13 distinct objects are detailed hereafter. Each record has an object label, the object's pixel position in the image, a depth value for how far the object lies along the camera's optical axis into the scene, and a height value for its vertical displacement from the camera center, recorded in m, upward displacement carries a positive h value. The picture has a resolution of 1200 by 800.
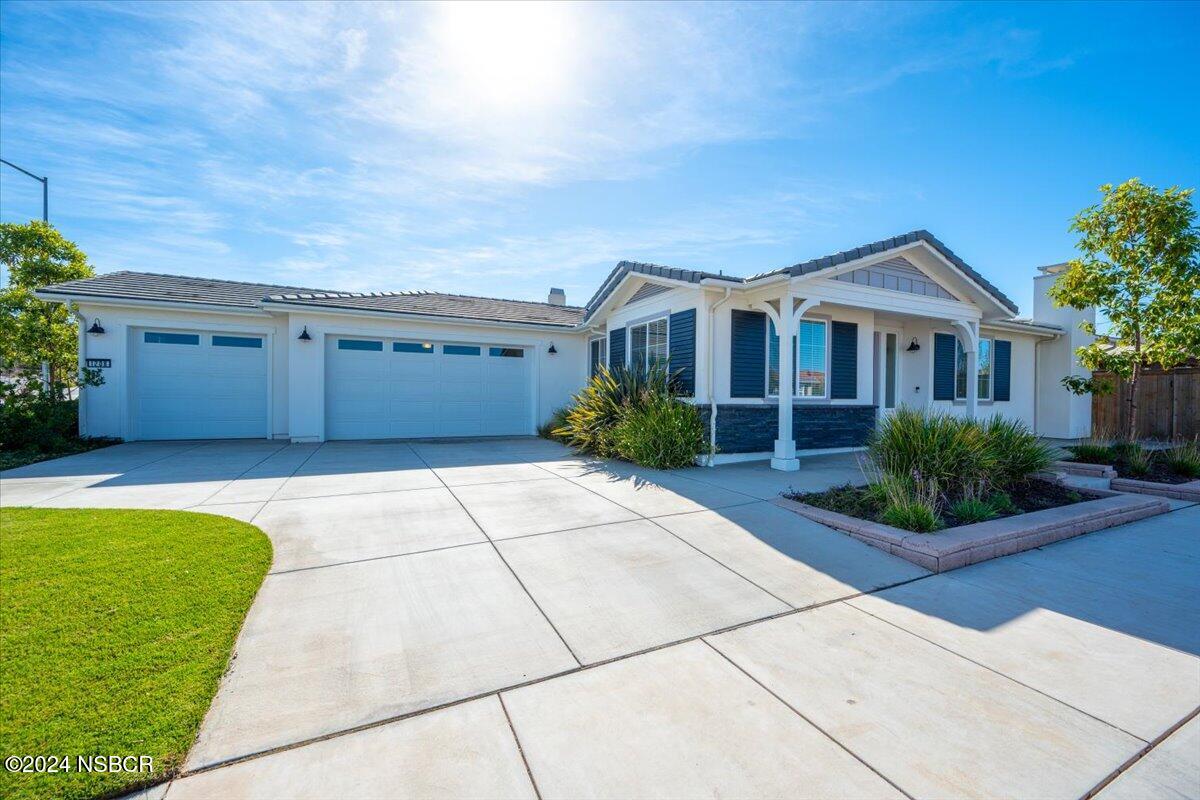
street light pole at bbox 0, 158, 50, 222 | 12.82 +4.83
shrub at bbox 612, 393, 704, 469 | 8.45 -0.76
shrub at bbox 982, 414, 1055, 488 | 6.26 -0.78
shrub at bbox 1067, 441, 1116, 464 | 7.88 -0.95
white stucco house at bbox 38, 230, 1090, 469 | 9.02 +0.85
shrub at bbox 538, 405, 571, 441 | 12.44 -0.90
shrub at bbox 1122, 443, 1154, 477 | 7.54 -1.02
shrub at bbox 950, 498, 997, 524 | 5.13 -1.22
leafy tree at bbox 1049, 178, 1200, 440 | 7.66 +1.93
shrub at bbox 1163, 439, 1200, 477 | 7.47 -1.00
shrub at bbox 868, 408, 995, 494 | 5.80 -0.69
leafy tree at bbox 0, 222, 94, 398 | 10.41 +1.70
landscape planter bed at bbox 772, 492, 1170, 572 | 4.21 -1.30
